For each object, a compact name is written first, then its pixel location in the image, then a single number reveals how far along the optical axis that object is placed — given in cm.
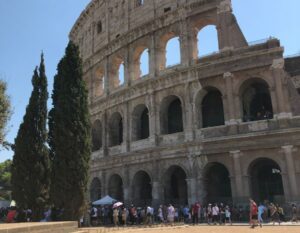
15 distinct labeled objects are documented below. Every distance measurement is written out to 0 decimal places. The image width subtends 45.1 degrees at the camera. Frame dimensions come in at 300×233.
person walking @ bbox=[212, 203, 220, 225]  1752
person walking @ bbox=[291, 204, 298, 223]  1647
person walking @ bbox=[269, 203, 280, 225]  1661
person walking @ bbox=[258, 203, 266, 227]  1582
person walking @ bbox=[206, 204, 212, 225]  1773
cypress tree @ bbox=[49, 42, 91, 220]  1459
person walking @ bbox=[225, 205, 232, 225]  1712
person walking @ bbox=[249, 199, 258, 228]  1518
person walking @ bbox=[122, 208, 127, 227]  1920
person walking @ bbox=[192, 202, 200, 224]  1795
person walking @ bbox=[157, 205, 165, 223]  1886
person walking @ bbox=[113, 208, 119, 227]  1886
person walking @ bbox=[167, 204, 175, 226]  1811
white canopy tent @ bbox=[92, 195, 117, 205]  2145
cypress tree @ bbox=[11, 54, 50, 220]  1678
